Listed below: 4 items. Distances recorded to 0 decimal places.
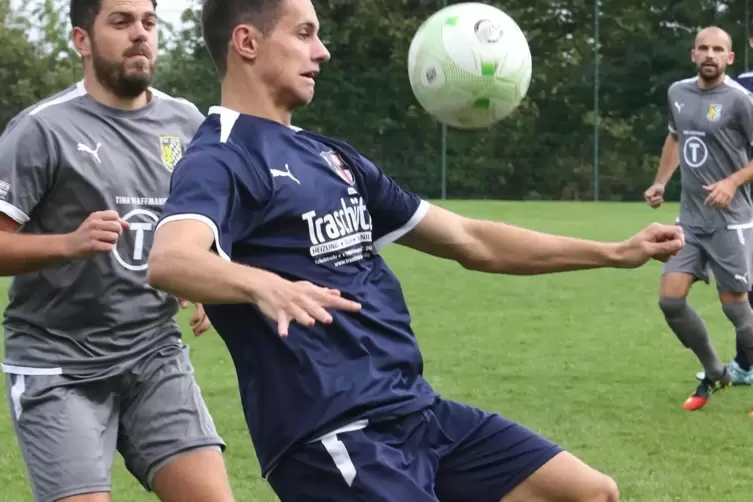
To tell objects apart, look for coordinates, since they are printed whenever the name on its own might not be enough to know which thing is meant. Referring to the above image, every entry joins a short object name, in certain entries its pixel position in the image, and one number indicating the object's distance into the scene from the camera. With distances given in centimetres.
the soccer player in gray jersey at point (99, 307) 687
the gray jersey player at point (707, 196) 1462
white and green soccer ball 882
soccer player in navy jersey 555
